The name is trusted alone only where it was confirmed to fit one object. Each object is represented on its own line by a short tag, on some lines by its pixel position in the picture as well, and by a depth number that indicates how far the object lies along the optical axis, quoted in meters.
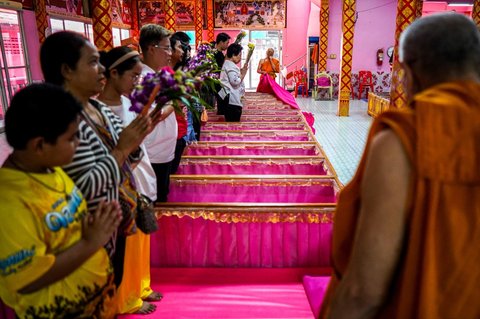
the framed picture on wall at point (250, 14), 15.45
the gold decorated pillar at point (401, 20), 6.63
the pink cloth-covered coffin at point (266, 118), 6.24
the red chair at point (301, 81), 15.49
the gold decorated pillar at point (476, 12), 9.92
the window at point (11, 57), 7.84
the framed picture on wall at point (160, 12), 15.67
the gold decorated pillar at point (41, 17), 8.52
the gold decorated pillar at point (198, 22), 12.68
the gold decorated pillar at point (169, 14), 10.10
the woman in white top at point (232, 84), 5.53
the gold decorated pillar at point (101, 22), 5.20
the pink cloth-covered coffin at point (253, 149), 4.57
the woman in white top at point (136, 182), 2.00
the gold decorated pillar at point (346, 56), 10.56
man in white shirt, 2.52
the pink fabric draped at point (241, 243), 2.83
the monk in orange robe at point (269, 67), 9.50
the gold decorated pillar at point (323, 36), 13.90
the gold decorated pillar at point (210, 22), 15.30
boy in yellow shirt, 1.09
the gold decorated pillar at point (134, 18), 15.69
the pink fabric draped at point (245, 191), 3.43
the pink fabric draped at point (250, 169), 3.99
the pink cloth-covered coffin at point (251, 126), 5.61
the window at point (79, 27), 9.42
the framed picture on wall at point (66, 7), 9.03
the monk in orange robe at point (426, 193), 0.84
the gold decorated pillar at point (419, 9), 8.69
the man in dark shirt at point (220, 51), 6.00
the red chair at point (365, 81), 15.20
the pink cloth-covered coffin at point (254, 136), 5.17
